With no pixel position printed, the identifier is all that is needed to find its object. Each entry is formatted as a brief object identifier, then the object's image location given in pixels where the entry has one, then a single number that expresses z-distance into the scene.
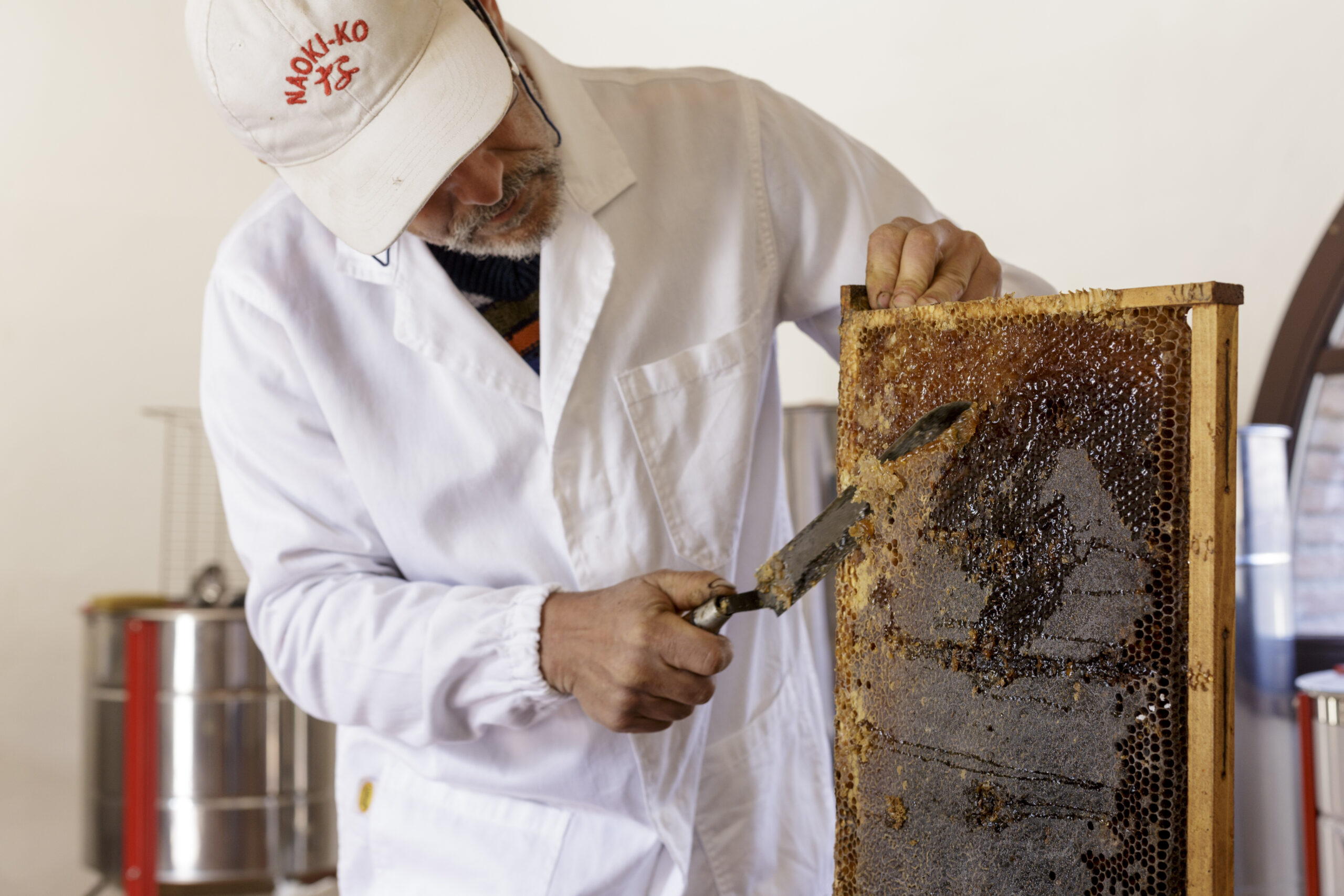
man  1.13
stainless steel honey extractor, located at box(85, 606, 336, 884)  2.80
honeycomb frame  0.71
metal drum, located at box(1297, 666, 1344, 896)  1.92
